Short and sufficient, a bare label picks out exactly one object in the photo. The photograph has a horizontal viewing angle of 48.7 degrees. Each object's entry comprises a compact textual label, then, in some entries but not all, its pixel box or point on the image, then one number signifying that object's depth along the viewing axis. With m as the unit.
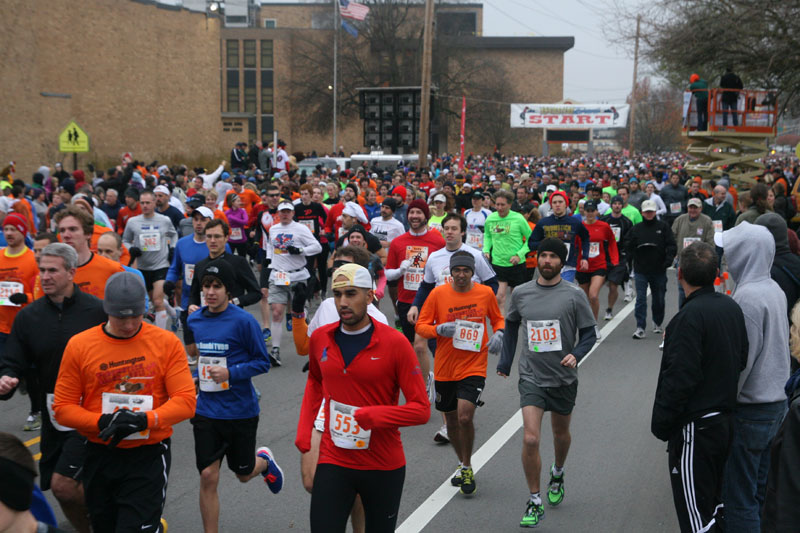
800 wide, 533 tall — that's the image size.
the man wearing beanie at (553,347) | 6.24
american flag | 33.28
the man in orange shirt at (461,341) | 6.69
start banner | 56.12
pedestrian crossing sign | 20.91
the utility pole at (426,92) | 26.19
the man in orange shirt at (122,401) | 4.55
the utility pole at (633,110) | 51.99
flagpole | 53.94
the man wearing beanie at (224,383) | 5.64
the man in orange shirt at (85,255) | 6.68
